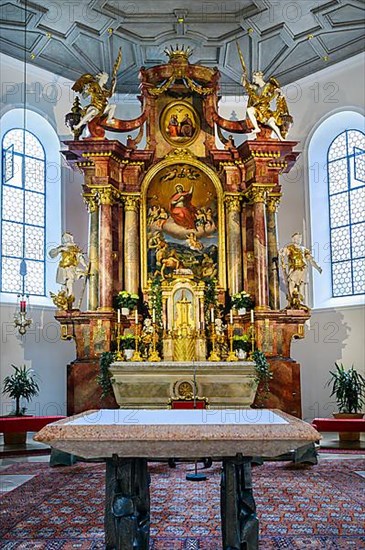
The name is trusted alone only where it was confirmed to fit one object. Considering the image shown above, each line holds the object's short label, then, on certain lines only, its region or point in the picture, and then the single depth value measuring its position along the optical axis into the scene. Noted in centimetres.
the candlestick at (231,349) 1287
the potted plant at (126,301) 1364
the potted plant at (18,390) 1216
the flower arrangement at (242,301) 1366
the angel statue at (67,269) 1351
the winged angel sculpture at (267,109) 1435
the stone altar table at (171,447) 426
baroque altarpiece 1336
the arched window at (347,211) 1566
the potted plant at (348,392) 1317
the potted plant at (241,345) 1327
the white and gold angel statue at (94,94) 1412
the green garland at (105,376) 1265
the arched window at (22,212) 1503
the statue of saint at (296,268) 1388
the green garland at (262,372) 1261
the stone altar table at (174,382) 1241
